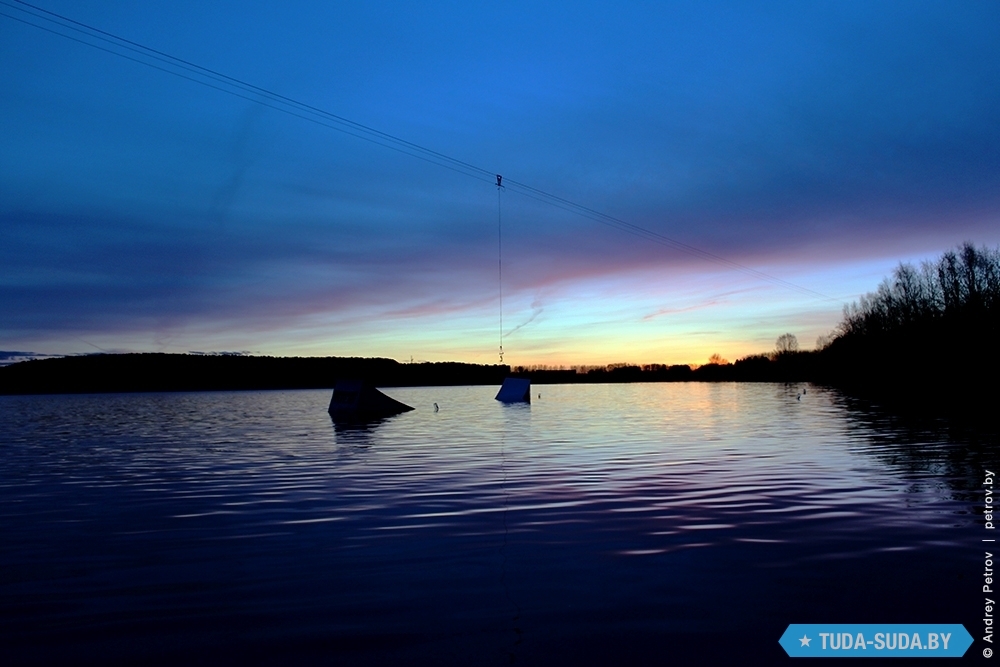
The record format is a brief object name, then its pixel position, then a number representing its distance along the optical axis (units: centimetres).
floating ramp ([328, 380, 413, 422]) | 5925
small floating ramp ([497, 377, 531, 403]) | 8994
